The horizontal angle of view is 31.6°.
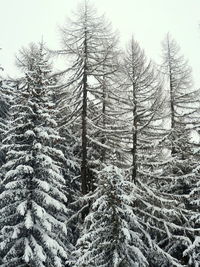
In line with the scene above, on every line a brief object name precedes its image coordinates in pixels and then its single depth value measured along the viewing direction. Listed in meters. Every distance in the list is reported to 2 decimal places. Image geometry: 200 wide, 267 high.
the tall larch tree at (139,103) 18.31
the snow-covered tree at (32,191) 13.71
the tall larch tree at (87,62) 20.47
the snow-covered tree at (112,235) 12.45
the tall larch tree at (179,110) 18.50
